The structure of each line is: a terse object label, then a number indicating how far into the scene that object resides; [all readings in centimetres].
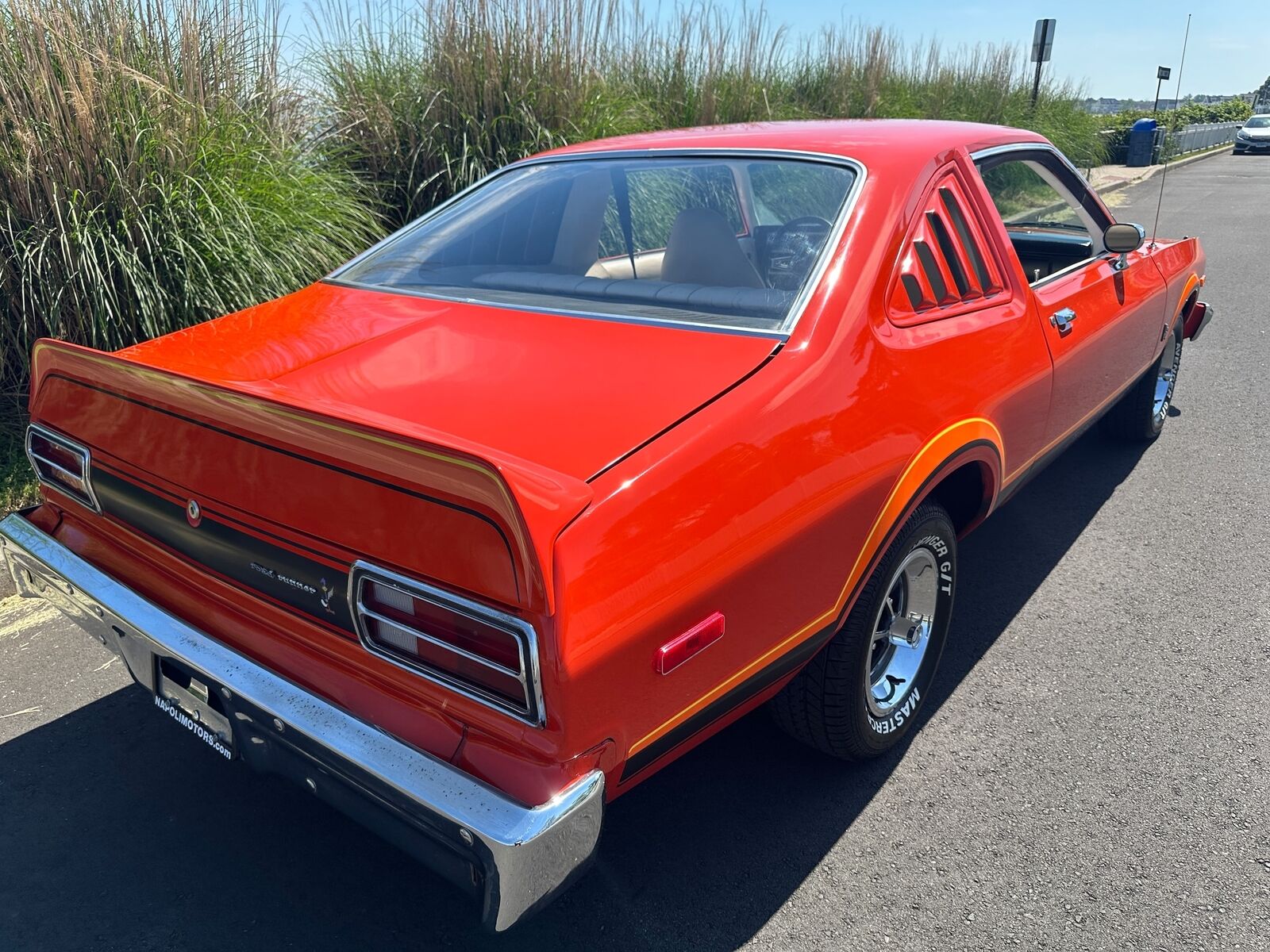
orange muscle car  170
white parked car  3325
